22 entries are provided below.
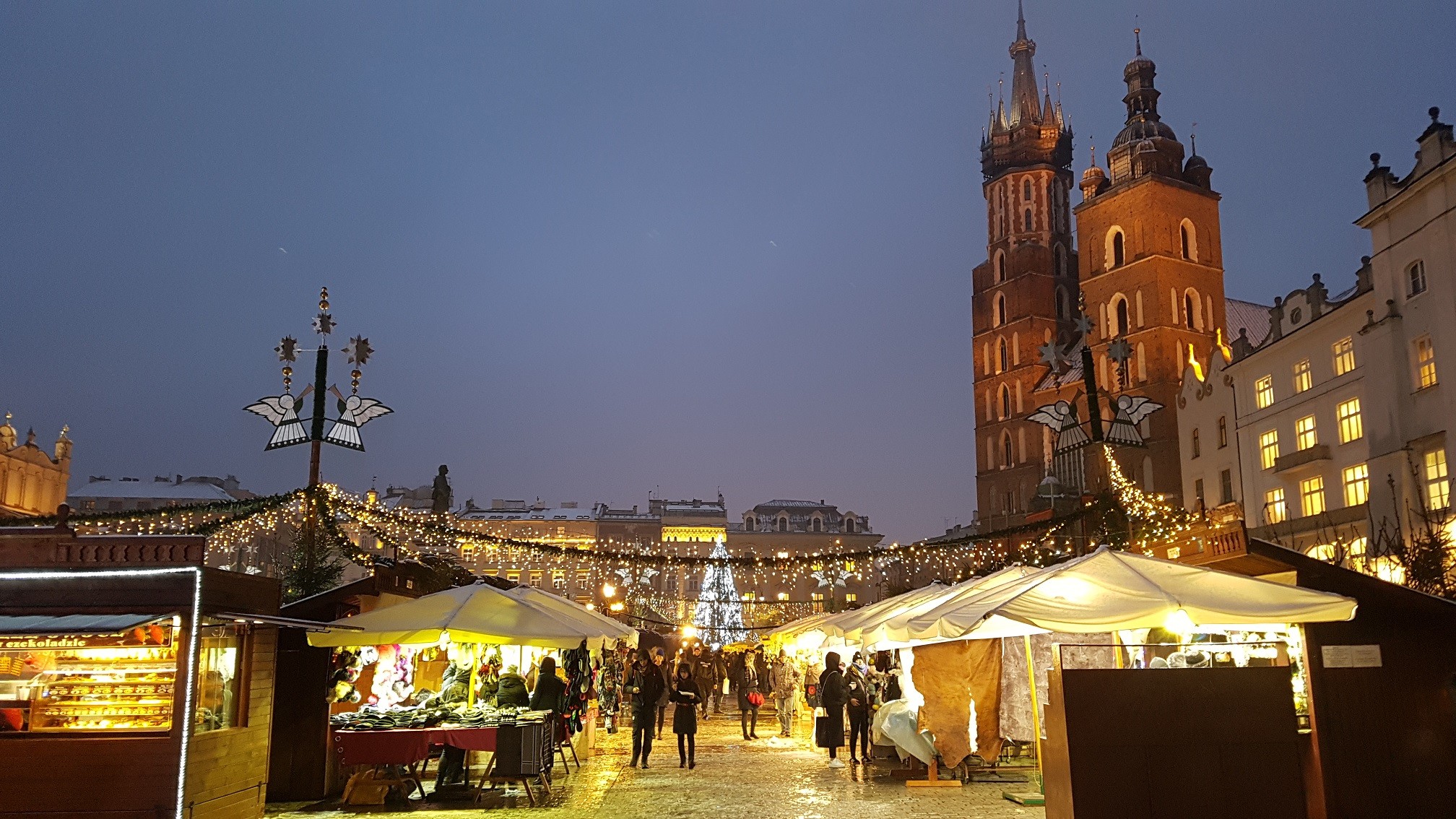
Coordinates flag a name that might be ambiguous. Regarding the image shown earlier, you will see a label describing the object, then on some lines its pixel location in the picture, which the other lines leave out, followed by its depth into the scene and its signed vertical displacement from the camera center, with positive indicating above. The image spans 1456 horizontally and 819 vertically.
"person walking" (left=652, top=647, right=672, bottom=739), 24.28 -0.44
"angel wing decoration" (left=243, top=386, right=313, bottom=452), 16.75 +3.26
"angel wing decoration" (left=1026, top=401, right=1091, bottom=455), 18.33 +3.52
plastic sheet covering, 14.61 -1.03
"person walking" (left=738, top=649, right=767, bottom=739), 22.88 -1.04
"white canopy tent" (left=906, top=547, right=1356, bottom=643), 9.85 +0.38
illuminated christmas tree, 61.19 +2.18
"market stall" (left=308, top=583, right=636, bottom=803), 12.78 -0.53
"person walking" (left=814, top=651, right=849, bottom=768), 16.75 -0.84
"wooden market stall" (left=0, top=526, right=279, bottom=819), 9.80 -0.19
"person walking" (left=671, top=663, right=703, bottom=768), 17.11 -0.88
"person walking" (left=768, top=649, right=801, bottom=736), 23.91 -0.87
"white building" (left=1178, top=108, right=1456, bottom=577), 26.86 +6.56
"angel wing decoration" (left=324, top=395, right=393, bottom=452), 16.88 +3.31
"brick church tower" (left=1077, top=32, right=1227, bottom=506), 60.81 +20.32
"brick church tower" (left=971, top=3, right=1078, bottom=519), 73.81 +21.26
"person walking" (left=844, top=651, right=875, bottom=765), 17.05 -0.86
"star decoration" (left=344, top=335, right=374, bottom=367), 17.59 +4.39
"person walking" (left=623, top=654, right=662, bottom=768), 17.16 -0.80
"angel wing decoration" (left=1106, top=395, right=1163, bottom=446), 17.75 +3.47
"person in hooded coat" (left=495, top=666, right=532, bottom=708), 14.44 -0.50
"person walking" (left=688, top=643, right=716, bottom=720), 29.38 -0.55
